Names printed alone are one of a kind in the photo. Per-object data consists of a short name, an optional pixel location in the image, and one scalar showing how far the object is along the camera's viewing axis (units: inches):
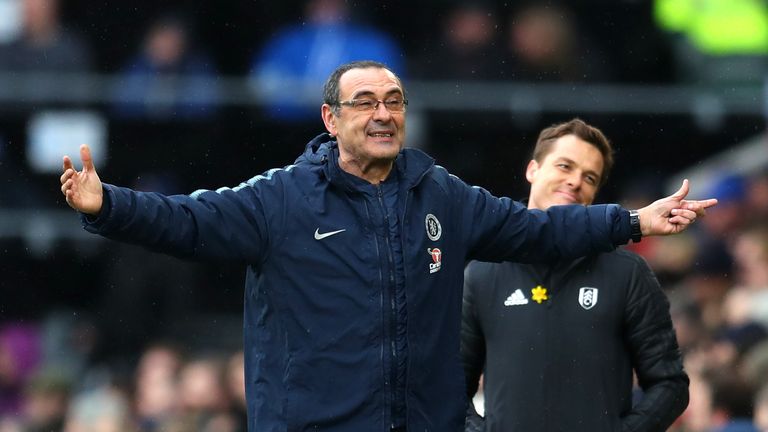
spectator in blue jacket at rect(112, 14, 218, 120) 984.9
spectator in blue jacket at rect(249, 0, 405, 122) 971.9
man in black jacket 504.1
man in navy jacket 455.8
